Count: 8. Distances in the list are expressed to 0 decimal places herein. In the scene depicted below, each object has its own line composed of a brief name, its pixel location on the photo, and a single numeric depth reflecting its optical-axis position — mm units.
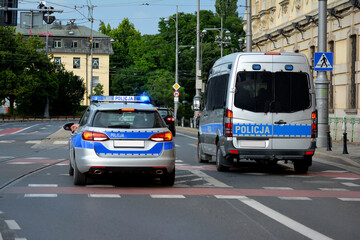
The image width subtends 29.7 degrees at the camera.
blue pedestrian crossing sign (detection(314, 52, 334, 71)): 21938
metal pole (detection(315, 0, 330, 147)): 22688
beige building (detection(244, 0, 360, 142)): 28609
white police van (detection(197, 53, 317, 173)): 14266
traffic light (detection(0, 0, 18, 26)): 30203
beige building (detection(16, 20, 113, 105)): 110562
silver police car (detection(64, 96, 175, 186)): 11289
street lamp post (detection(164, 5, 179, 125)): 58969
